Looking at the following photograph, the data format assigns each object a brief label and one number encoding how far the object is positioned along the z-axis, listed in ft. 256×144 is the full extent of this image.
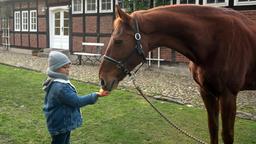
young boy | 10.95
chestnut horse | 10.02
